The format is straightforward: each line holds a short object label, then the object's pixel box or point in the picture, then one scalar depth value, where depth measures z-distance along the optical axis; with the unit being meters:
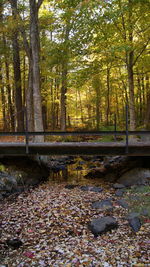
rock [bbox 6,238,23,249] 4.27
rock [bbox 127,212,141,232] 4.74
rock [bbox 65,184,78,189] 8.06
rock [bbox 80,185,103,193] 7.61
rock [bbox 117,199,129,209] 5.94
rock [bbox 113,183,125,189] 7.87
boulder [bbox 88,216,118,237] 4.65
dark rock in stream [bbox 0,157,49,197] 7.53
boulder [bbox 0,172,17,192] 7.37
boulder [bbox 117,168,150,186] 8.02
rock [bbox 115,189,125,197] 6.97
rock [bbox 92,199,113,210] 5.94
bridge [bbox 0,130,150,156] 8.01
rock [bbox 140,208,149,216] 5.32
